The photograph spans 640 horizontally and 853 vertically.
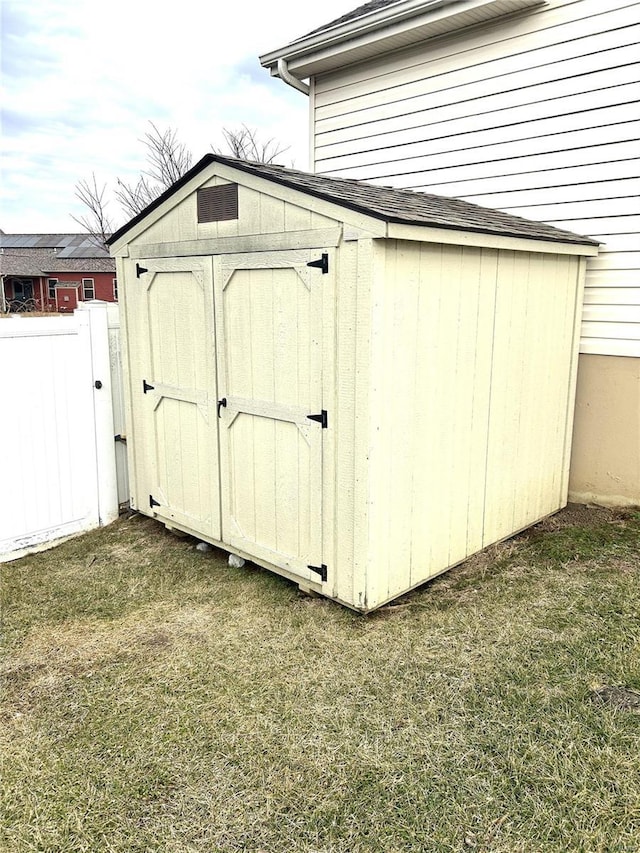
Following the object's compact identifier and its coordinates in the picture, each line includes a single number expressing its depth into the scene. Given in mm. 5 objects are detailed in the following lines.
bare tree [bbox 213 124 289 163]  23656
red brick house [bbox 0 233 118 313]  40406
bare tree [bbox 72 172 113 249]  29284
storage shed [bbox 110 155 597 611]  3479
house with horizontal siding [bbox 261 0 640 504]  4742
